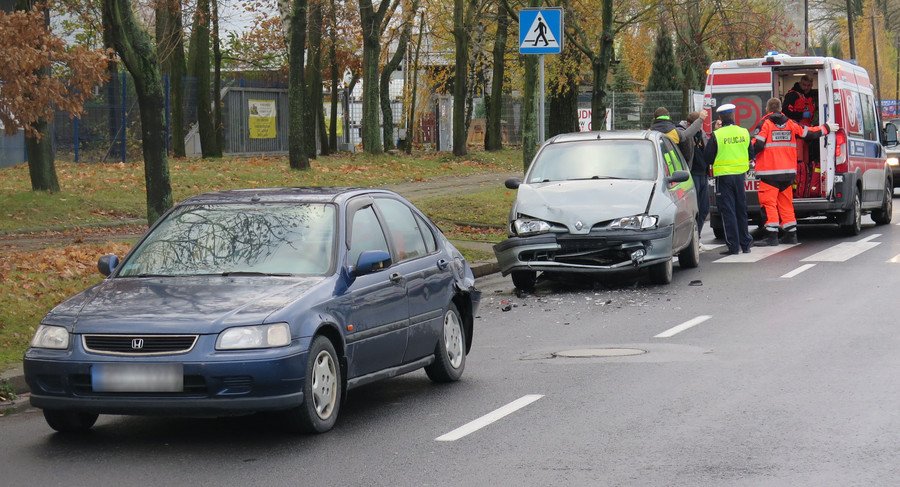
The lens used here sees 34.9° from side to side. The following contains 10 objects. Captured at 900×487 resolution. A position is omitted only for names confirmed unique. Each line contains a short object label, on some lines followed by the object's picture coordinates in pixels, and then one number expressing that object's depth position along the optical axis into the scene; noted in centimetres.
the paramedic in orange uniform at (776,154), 2006
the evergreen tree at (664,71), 7119
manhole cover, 1109
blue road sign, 1986
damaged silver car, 1534
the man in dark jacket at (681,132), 2006
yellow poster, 4806
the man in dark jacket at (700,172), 2055
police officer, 1942
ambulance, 2111
